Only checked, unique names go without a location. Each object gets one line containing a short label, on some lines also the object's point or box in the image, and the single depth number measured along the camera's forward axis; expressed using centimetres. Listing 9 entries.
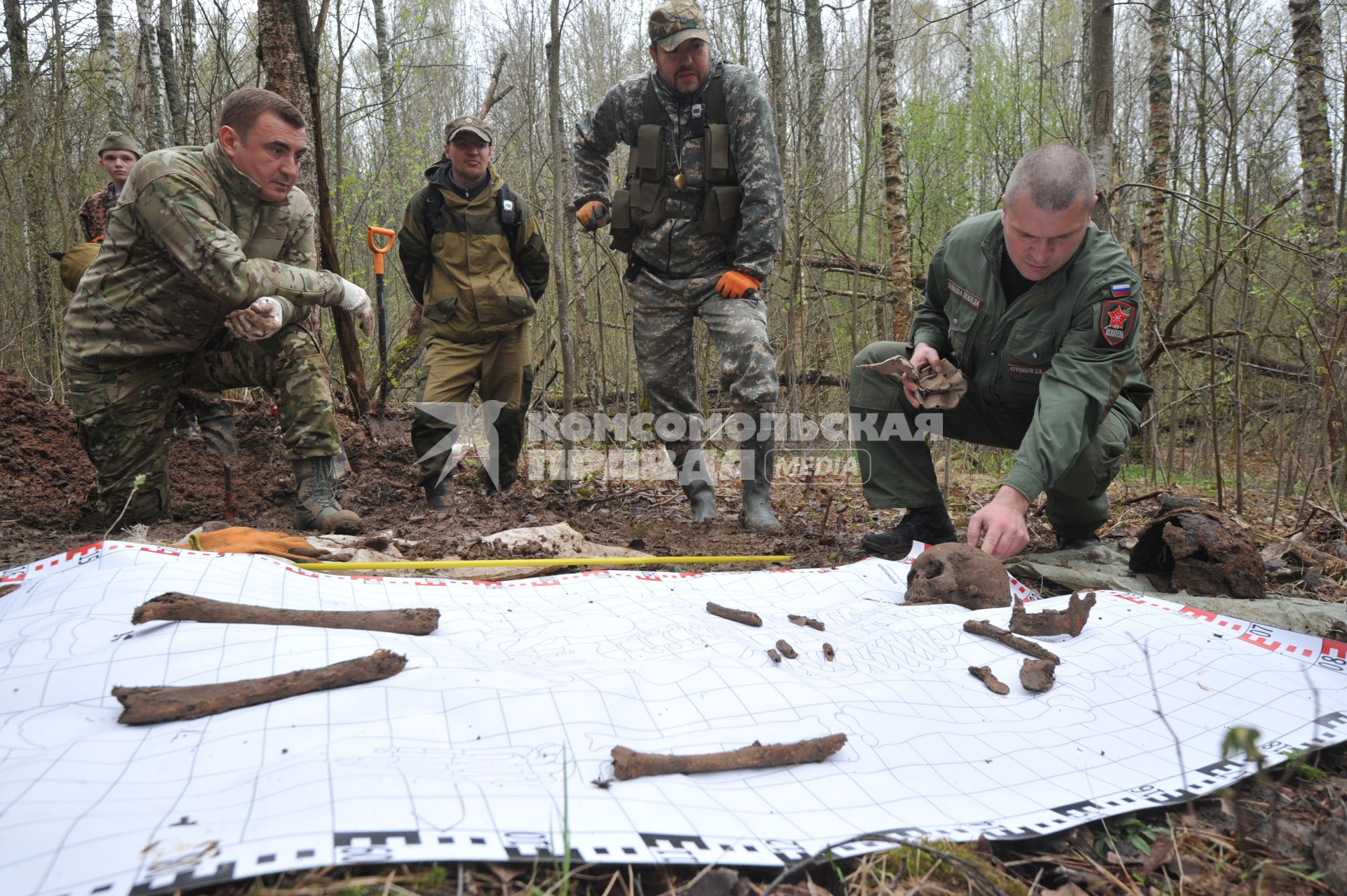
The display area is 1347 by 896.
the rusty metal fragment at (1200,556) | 241
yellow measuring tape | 257
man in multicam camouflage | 320
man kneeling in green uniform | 243
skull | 231
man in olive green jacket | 444
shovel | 536
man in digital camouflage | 388
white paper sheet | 108
